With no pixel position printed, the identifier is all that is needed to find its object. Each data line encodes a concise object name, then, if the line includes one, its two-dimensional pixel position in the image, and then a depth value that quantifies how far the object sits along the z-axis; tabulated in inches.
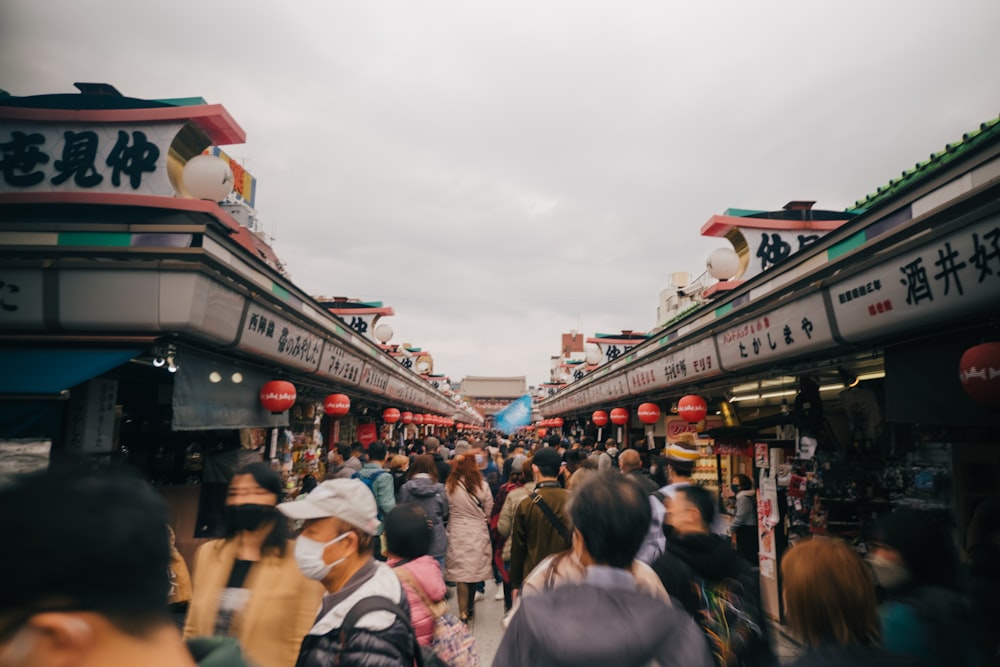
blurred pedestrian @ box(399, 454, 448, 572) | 245.6
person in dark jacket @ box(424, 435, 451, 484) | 345.7
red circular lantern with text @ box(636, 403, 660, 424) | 515.8
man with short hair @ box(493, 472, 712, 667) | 69.1
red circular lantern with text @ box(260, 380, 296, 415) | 298.5
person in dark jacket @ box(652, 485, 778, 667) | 120.8
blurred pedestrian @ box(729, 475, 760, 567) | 323.3
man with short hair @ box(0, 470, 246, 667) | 44.8
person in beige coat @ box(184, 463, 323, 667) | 112.8
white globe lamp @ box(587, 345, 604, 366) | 873.5
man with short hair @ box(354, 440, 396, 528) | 296.4
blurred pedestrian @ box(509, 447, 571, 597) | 198.2
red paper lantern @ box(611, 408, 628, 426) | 642.8
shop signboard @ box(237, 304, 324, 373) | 254.2
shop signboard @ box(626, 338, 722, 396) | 332.5
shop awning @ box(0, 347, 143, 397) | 189.2
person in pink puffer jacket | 115.0
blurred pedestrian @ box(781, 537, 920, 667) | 82.4
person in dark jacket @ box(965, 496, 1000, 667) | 114.0
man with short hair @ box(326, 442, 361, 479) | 317.7
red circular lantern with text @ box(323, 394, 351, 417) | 454.0
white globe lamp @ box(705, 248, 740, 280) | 337.1
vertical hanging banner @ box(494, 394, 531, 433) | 1307.8
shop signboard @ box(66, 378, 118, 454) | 210.7
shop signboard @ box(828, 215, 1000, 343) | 136.0
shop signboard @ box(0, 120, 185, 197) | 220.5
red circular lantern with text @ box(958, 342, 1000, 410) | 133.7
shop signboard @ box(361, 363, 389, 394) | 527.7
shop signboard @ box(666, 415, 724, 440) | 497.5
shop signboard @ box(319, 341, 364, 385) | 389.2
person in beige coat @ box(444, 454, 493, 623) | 265.7
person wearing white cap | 91.0
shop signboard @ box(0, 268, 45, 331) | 203.5
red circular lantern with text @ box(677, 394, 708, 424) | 392.2
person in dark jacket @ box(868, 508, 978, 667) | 96.7
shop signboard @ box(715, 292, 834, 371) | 213.6
